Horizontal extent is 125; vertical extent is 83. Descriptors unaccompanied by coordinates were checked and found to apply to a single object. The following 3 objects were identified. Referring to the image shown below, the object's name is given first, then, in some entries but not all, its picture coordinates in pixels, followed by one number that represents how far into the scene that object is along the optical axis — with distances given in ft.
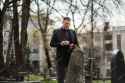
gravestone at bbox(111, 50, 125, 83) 24.75
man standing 35.65
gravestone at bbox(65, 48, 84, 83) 32.22
